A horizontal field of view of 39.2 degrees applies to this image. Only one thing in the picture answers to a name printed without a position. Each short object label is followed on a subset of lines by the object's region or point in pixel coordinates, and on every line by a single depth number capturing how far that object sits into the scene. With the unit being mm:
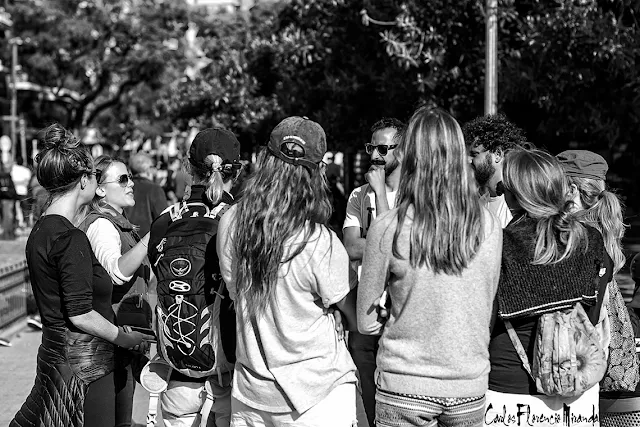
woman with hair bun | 3947
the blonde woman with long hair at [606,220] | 3916
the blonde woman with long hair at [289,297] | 3264
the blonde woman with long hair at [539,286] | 3324
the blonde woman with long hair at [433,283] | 3113
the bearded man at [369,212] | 4766
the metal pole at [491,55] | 9484
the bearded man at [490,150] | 4820
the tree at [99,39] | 32875
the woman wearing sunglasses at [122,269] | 4203
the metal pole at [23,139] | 37375
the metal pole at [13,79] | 33312
